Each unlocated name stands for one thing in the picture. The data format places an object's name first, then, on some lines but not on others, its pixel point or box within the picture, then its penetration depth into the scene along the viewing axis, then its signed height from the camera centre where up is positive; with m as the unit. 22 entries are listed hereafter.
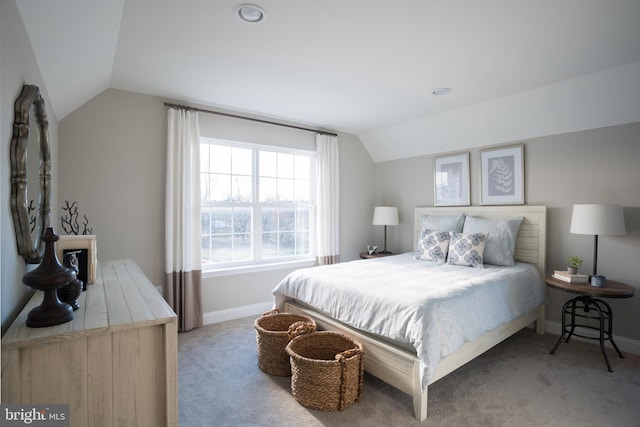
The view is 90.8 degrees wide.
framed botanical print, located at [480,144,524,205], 3.57 +0.40
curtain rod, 3.32 +1.12
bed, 1.96 -0.72
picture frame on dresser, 1.78 -0.22
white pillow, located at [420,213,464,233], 3.84 -0.16
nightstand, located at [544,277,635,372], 2.55 -0.81
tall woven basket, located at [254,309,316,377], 2.41 -1.06
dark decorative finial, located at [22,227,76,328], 1.13 -0.27
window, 3.72 +0.09
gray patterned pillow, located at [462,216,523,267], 3.29 -0.32
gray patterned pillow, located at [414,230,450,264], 3.51 -0.42
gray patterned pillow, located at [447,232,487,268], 3.20 -0.42
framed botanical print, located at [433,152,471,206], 4.05 +0.39
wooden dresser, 1.04 -0.55
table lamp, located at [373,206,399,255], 4.60 -0.09
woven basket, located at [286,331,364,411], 1.99 -1.10
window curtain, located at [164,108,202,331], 3.27 -0.12
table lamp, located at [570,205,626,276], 2.67 -0.09
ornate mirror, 1.29 +0.18
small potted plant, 2.93 -0.52
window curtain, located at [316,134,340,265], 4.43 +0.15
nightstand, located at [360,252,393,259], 4.50 -0.65
